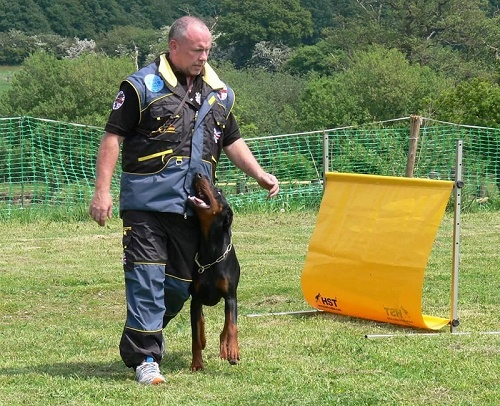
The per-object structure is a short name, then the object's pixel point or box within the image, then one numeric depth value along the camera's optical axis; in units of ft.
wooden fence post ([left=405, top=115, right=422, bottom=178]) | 46.16
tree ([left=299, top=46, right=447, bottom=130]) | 188.44
